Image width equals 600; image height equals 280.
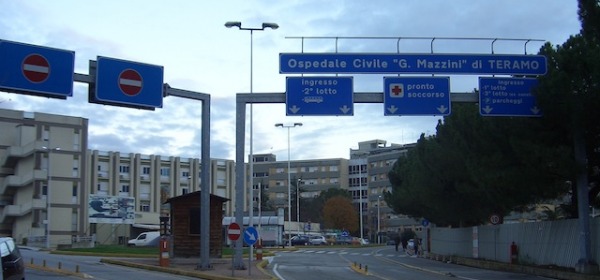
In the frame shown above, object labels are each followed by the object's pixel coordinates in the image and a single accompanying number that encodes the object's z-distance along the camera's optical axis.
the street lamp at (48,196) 72.74
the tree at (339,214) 118.62
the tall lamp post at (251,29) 36.53
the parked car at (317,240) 87.41
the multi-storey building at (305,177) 150.00
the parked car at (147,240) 67.75
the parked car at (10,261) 14.34
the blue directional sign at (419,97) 26.14
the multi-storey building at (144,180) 95.50
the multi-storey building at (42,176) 76.50
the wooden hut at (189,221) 34.78
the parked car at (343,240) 95.00
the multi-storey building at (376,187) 130.62
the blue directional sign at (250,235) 26.06
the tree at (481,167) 27.47
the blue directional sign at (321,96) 26.06
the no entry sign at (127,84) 23.45
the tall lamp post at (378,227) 120.44
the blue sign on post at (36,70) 21.23
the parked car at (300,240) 86.75
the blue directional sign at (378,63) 26.09
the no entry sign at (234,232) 25.80
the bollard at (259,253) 38.03
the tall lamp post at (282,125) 67.56
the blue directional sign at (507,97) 26.34
